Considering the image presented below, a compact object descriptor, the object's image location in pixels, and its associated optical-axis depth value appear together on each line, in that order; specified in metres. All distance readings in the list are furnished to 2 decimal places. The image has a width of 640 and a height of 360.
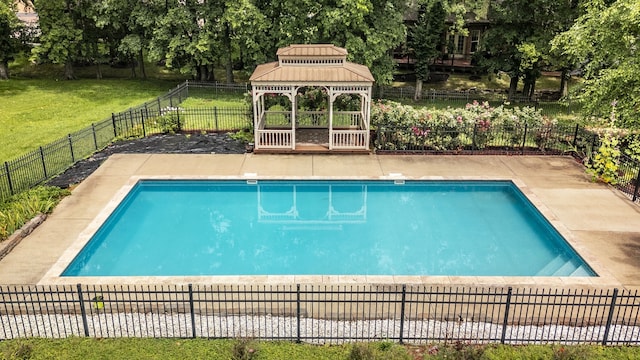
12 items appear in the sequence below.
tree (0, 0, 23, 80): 34.66
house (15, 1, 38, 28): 50.08
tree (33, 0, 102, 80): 35.22
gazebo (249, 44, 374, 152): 20.75
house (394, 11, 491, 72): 39.72
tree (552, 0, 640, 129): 18.61
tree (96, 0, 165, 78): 32.97
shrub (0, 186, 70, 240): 14.35
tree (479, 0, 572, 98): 29.82
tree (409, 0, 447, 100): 32.50
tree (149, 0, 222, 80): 32.03
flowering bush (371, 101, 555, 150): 21.91
